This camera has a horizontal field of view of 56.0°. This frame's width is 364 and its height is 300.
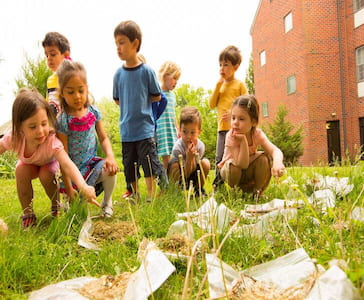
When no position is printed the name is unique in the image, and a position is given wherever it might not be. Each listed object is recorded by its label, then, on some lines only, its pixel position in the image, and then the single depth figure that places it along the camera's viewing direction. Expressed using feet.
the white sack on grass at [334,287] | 2.88
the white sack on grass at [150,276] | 3.73
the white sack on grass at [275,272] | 3.66
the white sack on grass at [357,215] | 5.61
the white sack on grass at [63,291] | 3.98
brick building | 55.83
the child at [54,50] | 11.83
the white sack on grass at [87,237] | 6.14
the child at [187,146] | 11.93
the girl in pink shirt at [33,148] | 8.06
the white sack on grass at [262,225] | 5.62
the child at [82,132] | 9.20
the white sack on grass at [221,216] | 6.24
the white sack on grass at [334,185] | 8.54
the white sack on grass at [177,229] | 6.15
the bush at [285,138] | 51.93
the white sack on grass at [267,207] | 7.54
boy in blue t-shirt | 11.78
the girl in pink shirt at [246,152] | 10.45
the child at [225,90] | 13.75
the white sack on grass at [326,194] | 7.82
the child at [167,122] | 14.80
